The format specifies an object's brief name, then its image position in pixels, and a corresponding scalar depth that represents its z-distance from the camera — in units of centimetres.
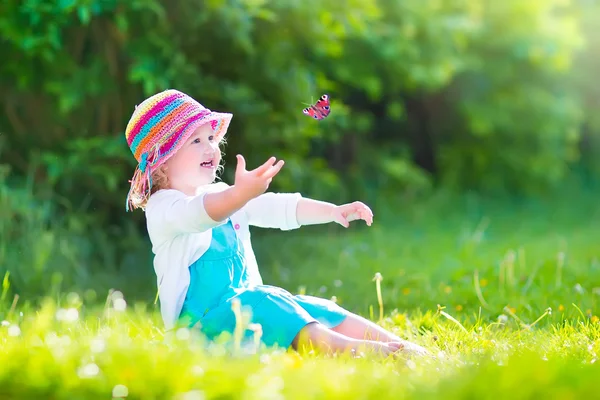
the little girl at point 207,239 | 321
